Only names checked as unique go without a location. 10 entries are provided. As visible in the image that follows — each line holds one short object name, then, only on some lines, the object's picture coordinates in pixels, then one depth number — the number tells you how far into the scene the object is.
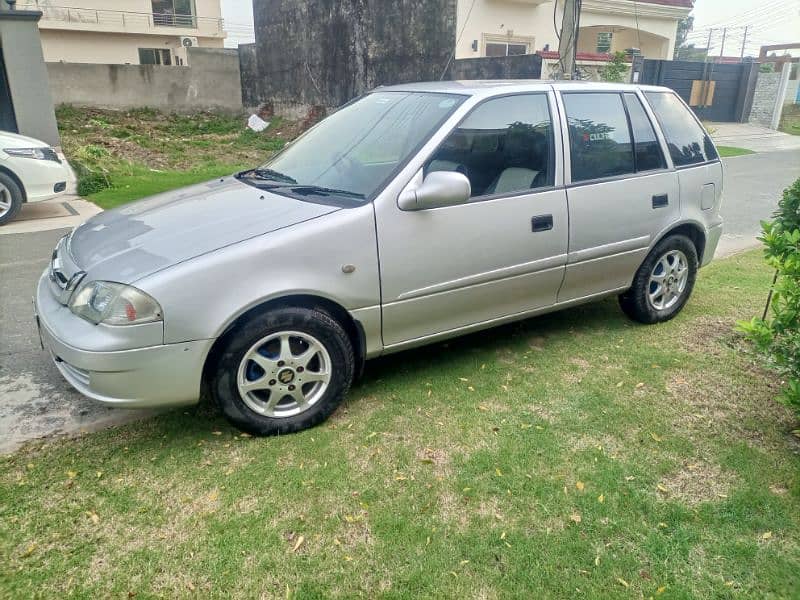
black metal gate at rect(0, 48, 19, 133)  10.90
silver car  2.96
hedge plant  3.21
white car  7.72
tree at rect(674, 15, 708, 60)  52.25
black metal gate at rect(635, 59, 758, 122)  21.24
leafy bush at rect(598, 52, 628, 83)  16.69
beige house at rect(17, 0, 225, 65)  31.70
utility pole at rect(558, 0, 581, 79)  10.12
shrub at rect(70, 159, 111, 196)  9.91
